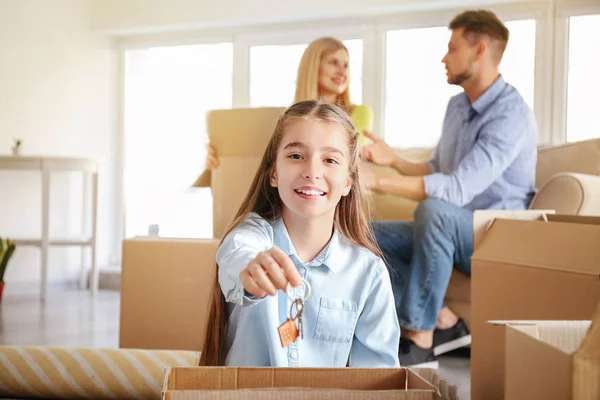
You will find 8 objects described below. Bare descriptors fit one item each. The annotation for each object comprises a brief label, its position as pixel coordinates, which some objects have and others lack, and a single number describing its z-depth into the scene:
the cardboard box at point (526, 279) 1.11
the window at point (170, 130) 4.66
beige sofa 2.05
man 2.11
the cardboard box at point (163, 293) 1.87
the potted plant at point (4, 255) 3.17
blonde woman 2.43
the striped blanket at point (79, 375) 1.52
